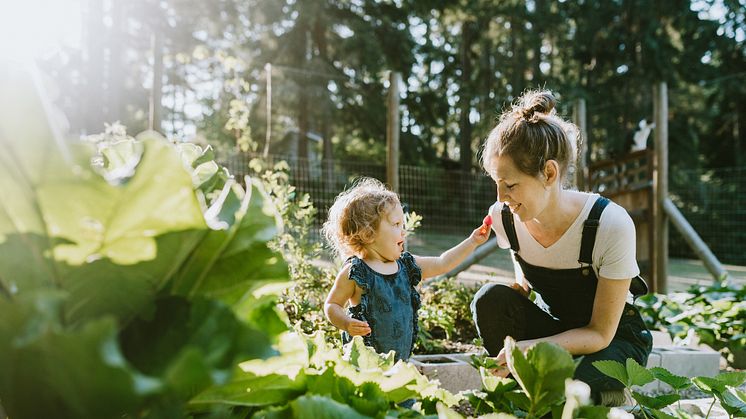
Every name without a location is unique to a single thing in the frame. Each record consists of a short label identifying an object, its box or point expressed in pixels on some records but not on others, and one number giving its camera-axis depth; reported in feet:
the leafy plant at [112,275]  1.27
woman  6.74
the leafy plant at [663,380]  3.51
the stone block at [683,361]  11.27
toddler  8.74
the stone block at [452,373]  9.44
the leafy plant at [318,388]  1.89
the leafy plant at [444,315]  11.84
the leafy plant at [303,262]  10.48
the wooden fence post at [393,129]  17.51
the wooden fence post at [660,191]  20.76
